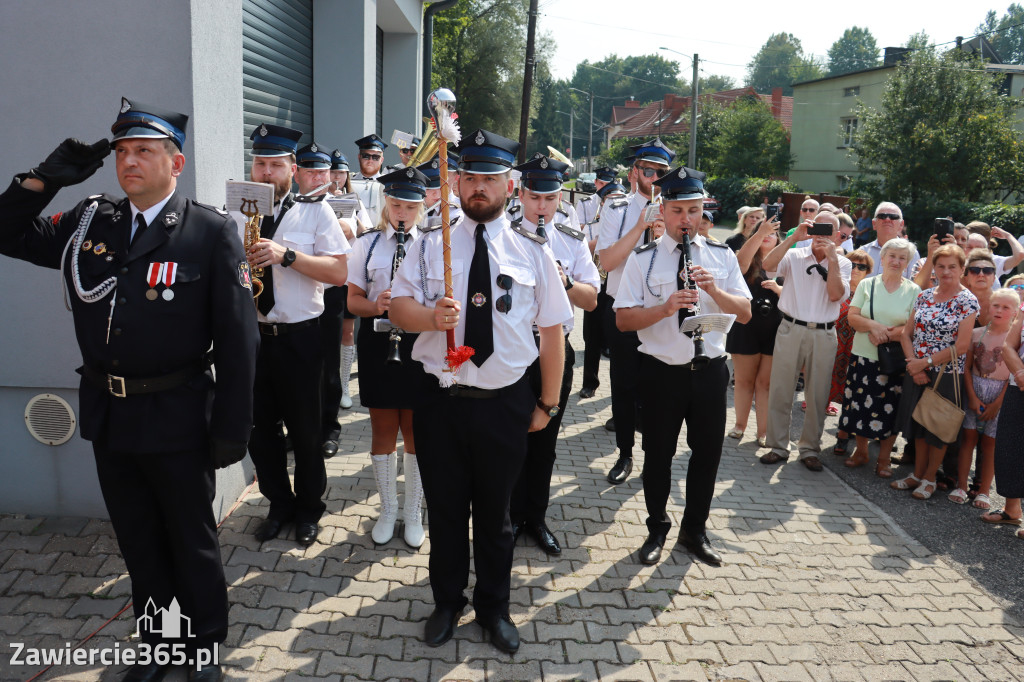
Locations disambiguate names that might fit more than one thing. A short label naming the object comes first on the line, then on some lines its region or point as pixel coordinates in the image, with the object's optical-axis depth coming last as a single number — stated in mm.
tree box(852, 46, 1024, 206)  25203
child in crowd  6137
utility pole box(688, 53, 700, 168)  34250
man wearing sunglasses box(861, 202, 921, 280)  8094
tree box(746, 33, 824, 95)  122781
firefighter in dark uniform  3266
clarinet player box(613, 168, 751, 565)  4656
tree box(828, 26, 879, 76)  123938
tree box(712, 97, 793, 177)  43125
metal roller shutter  7164
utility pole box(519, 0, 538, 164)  24469
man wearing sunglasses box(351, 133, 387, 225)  8242
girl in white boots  4762
